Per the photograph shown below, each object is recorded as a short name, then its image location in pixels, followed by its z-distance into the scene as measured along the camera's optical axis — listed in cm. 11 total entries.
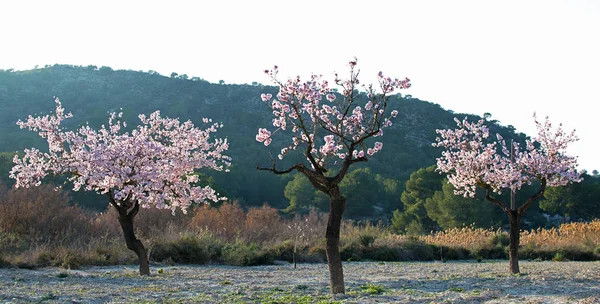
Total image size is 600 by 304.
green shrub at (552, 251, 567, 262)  1970
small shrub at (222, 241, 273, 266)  1622
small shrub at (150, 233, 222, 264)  1603
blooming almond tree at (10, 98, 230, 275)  1082
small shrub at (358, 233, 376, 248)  2011
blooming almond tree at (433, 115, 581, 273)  1198
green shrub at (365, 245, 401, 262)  1941
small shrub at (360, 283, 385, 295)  890
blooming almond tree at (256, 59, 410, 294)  846
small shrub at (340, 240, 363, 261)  1897
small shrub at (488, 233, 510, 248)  2230
